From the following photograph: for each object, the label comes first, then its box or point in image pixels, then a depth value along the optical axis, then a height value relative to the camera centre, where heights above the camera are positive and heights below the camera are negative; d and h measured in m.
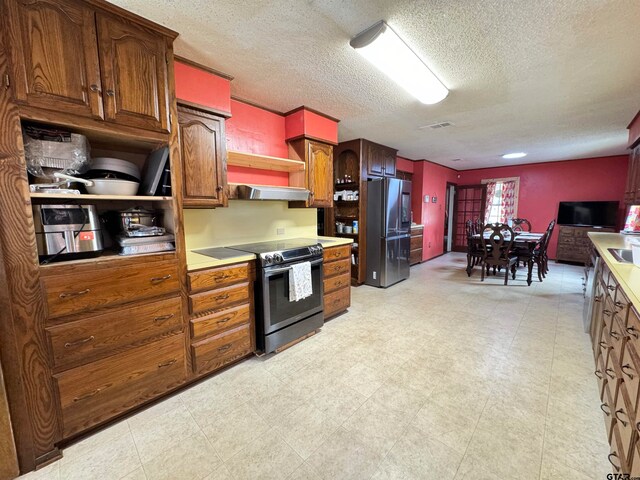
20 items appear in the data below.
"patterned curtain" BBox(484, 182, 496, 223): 7.22 +0.35
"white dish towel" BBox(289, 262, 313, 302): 2.44 -0.67
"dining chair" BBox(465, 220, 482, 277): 5.02 -0.72
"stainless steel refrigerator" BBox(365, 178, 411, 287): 4.23 -0.30
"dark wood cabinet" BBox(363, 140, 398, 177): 4.52 +0.91
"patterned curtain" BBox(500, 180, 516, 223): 6.93 +0.20
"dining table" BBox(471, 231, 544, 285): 4.50 -0.54
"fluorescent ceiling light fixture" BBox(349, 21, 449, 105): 1.69 +1.10
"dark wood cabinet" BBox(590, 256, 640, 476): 1.10 -0.88
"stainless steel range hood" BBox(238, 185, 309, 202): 2.43 +0.18
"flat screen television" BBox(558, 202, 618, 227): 5.62 -0.14
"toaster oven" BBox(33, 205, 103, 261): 1.40 -0.10
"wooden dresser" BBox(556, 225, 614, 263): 5.71 -0.78
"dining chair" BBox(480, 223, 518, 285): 4.53 -0.73
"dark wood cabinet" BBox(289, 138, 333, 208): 3.08 +0.47
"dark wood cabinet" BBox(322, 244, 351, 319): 3.03 -0.83
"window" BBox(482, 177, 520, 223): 6.91 +0.26
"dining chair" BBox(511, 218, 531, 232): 5.80 -0.36
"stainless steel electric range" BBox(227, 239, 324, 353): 2.29 -0.80
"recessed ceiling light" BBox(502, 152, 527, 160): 5.44 +1.14
